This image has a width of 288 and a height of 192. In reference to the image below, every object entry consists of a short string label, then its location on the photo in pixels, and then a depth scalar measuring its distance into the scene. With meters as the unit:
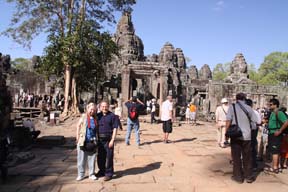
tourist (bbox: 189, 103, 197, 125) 14.59
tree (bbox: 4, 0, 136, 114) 15.66
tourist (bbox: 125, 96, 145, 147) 7.75
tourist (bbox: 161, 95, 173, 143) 8.09
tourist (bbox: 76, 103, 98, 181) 4.46
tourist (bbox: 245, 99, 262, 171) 5.64
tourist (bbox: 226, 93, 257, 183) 4.70
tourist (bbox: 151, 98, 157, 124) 14.00
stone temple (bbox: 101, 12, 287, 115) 16.91
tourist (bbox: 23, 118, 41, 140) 7.70
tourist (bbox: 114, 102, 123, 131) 11.80
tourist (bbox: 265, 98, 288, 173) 5.28
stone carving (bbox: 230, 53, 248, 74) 26.89
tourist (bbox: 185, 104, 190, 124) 15.09
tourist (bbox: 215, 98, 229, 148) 8.06
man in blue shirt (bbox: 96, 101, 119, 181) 4.60
